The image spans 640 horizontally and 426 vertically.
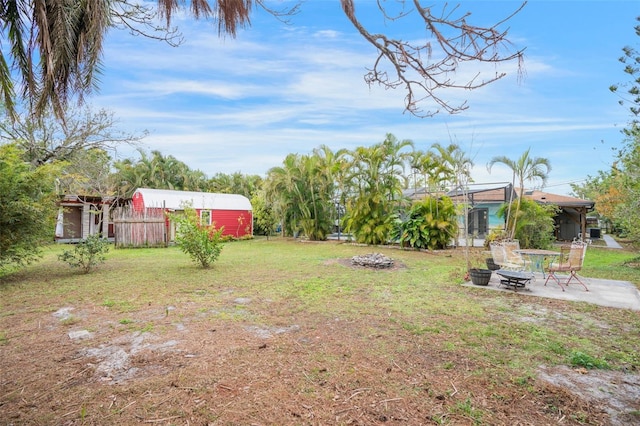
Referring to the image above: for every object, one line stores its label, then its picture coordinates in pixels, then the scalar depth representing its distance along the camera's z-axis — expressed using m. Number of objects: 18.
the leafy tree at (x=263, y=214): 21.41
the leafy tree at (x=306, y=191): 17.50
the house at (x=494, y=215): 18.88
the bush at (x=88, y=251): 8.31
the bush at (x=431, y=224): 13.14
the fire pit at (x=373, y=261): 9.46
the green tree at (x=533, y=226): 12.57
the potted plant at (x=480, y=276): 6.89
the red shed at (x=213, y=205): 17.41
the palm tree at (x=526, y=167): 11.49
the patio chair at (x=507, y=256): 7.60
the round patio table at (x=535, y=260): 7.22
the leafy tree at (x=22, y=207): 7.04
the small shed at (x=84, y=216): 18.43
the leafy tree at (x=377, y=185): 14.41
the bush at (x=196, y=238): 8.94
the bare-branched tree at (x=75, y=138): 12.05
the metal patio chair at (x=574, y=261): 6.34
